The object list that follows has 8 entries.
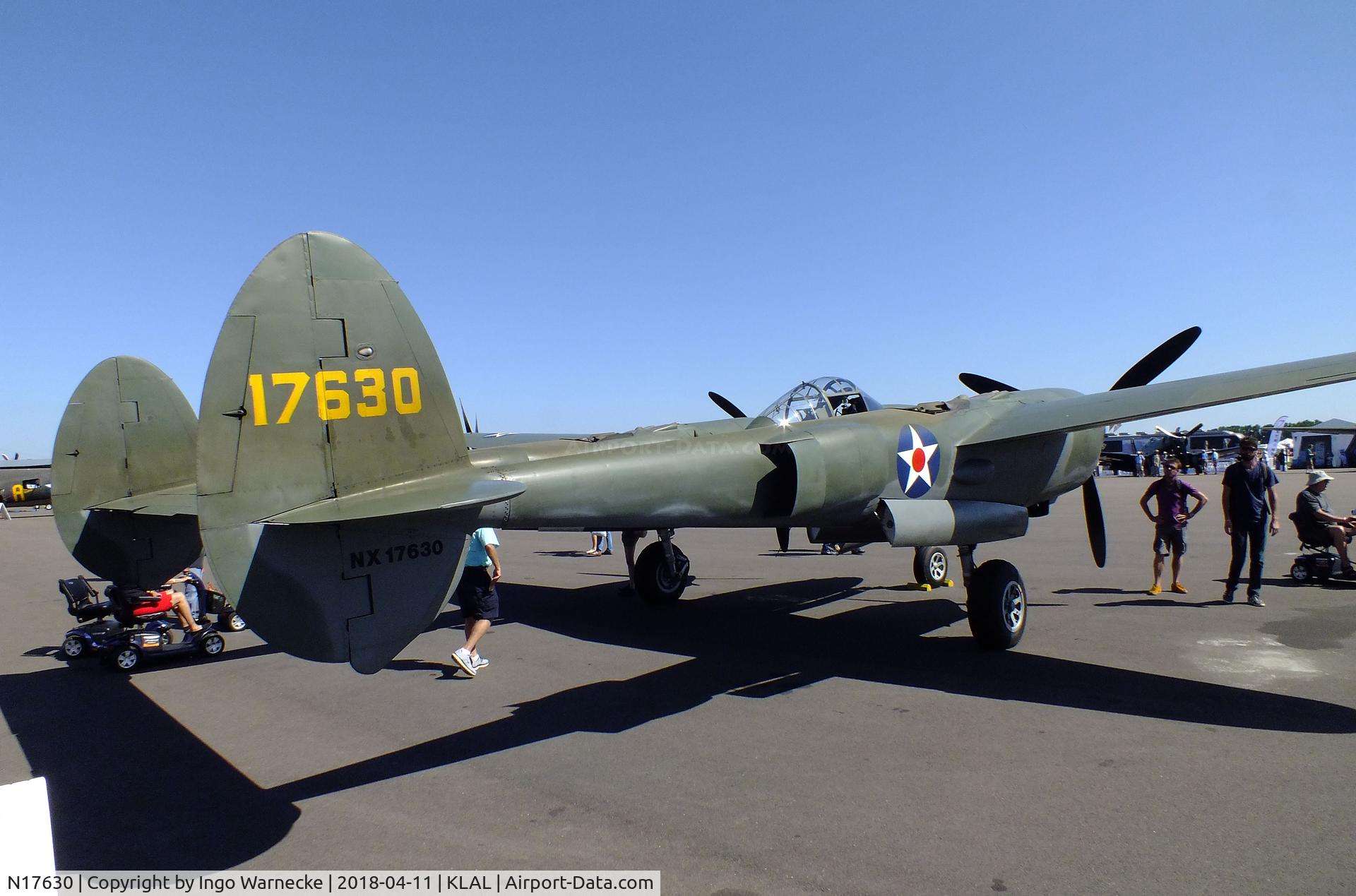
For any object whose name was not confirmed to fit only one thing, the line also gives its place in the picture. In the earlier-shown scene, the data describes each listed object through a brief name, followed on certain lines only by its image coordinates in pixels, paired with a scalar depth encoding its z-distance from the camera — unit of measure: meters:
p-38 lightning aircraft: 4.15
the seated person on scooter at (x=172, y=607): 9.15
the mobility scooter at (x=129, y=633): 8.45
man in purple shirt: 10.41
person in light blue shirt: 7.51
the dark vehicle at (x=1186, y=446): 47.53
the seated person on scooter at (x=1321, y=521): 10.43
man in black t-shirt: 9.28
